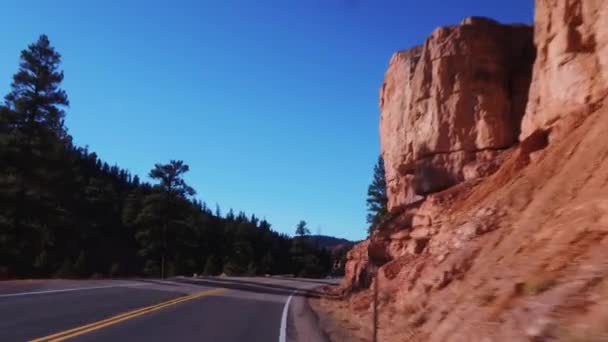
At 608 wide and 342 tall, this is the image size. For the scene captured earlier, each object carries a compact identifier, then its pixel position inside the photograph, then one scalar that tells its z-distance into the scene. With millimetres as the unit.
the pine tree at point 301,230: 116188
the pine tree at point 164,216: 61406
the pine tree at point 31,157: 33250
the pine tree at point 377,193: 57031
